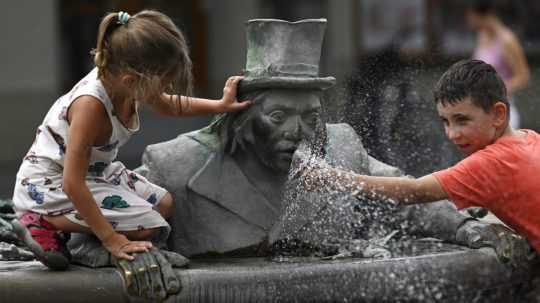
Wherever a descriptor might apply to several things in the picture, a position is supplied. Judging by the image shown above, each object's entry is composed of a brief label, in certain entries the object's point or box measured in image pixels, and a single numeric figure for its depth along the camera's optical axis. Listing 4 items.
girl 7.56
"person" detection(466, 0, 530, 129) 16.02
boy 7.69
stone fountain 7.66
